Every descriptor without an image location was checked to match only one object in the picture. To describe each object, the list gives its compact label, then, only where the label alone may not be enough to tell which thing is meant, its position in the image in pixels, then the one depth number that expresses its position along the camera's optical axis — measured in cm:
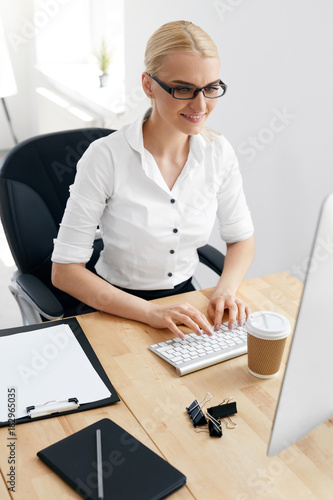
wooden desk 90
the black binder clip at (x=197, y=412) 103
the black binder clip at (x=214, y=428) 101
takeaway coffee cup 113
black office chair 160
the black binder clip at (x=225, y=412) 104
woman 137
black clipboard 105
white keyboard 119
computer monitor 73
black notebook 87
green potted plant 374
